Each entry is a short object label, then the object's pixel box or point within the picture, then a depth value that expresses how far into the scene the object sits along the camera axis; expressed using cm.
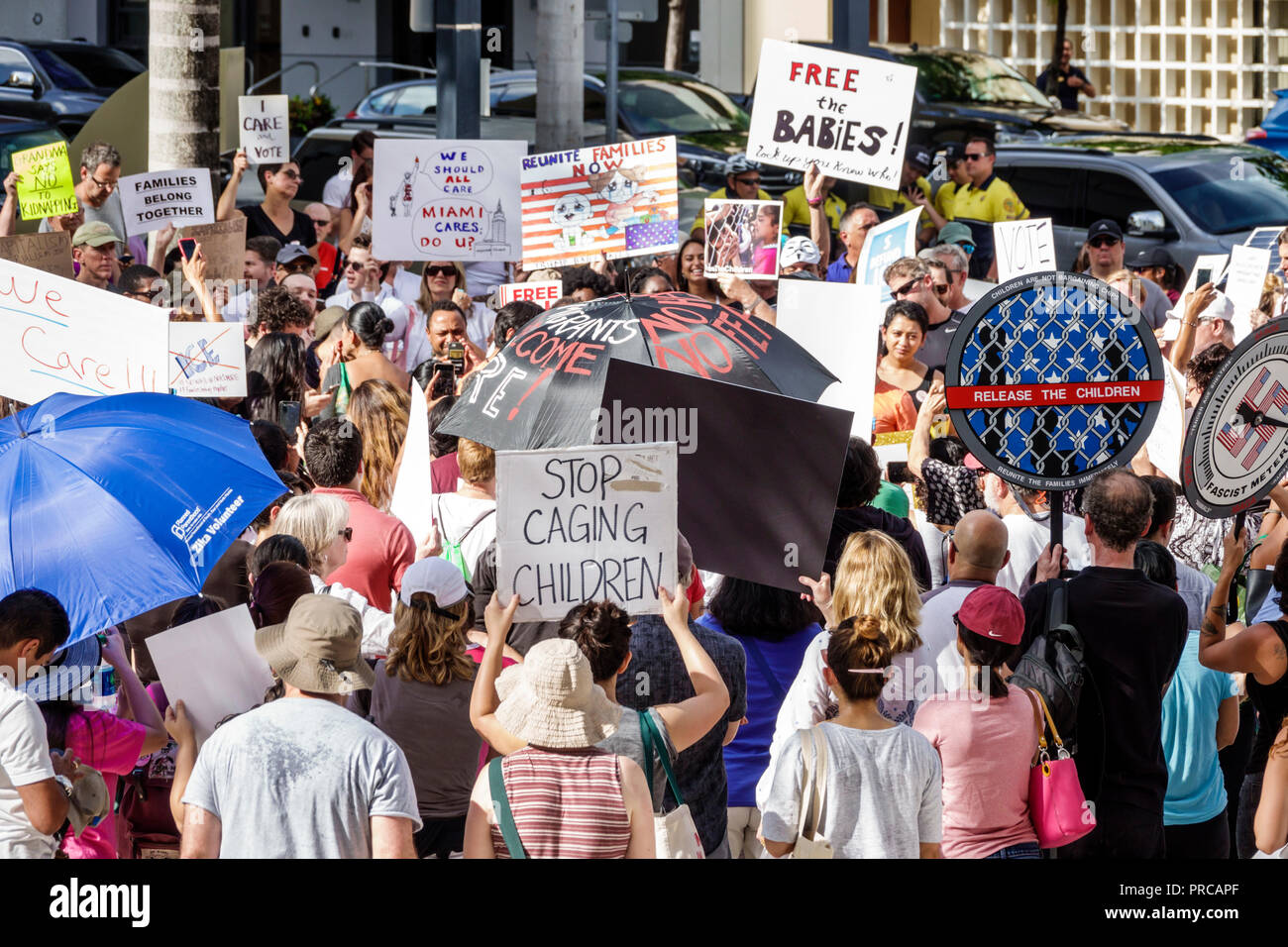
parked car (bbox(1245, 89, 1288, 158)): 1923
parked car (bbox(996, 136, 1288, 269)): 1338
